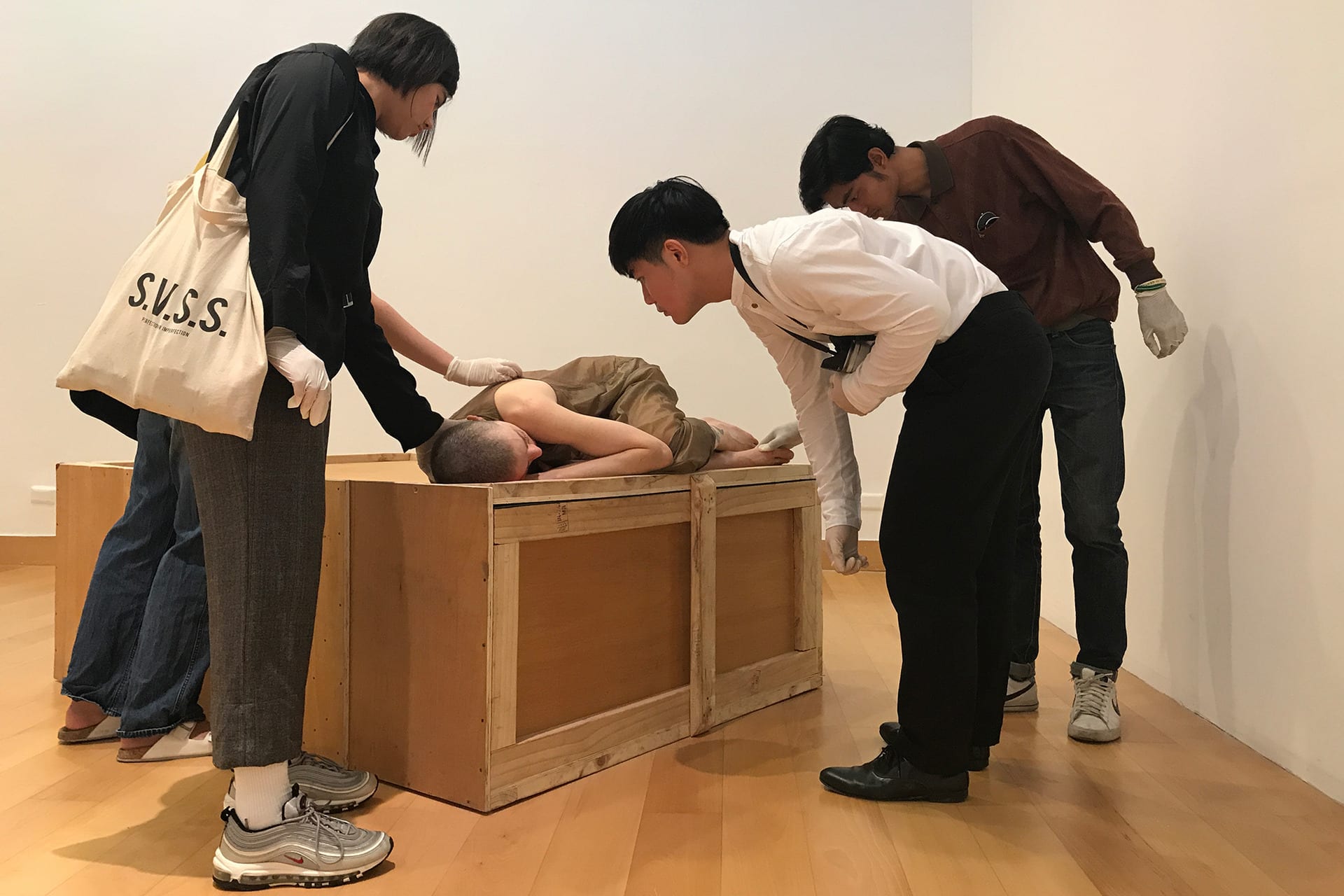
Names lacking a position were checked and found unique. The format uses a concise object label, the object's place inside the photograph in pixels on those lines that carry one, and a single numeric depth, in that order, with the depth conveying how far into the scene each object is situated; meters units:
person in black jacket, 1.14
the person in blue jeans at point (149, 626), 1.65
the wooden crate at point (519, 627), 1.40
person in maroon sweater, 1.82
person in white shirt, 1.30
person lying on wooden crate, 1.60
